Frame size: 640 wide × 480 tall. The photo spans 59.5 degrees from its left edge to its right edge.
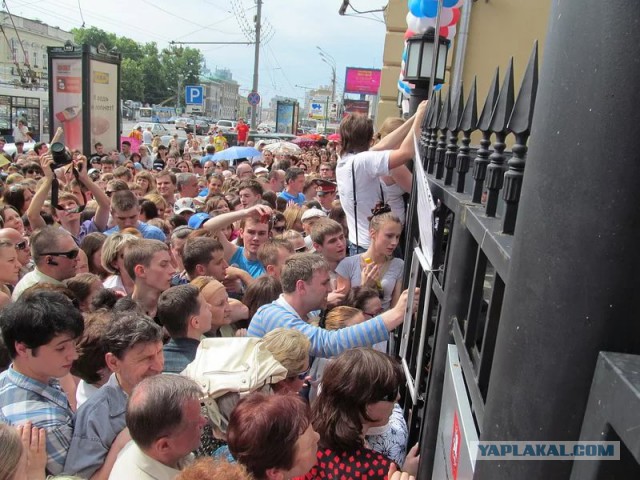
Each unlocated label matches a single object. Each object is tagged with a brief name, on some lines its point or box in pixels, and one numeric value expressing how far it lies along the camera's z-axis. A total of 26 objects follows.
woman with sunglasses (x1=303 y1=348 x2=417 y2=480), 2.09
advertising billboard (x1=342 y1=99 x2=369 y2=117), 41.84
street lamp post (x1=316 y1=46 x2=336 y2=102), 53.06
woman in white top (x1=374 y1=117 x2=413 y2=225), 3.64
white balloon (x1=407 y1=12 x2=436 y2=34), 6.31
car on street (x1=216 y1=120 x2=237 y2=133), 46.86
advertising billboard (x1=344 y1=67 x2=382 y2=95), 37.23
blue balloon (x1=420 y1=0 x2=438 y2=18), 6.35
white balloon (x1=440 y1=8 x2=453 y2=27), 6.83
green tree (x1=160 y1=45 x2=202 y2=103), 93.25
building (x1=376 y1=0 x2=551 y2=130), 8.88
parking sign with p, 26.72
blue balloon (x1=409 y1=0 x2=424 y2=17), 6.45
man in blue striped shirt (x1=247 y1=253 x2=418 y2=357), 2.78
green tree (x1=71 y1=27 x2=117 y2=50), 86.62
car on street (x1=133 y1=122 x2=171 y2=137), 34.41
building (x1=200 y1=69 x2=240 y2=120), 115.67
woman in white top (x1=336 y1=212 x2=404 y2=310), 3.46
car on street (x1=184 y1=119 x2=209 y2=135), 43.55
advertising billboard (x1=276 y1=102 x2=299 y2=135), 39.22
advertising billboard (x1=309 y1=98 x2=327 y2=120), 64.41
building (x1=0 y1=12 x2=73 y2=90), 67.19
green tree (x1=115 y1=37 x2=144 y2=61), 89.44
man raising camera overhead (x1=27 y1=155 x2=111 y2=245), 5.61
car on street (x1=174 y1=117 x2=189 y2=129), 41.74
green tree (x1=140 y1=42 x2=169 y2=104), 88.63
